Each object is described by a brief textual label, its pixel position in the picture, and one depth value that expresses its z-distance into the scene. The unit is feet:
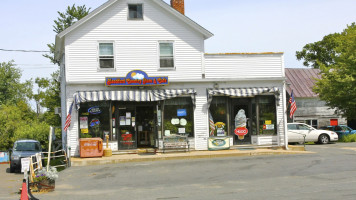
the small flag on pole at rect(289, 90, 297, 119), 77.05
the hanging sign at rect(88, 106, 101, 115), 71.82
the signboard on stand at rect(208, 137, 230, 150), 75.00
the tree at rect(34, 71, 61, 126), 124.47
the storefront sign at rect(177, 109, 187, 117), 74.95
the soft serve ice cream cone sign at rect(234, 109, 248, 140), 76.79
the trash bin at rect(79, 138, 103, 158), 68.49
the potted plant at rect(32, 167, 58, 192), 44.57
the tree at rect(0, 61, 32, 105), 211.31
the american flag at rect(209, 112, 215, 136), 75.41
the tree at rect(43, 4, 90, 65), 128.26
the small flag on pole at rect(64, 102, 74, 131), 67.72
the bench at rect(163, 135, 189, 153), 72.69
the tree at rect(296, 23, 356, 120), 115.24
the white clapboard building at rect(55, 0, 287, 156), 71.92
